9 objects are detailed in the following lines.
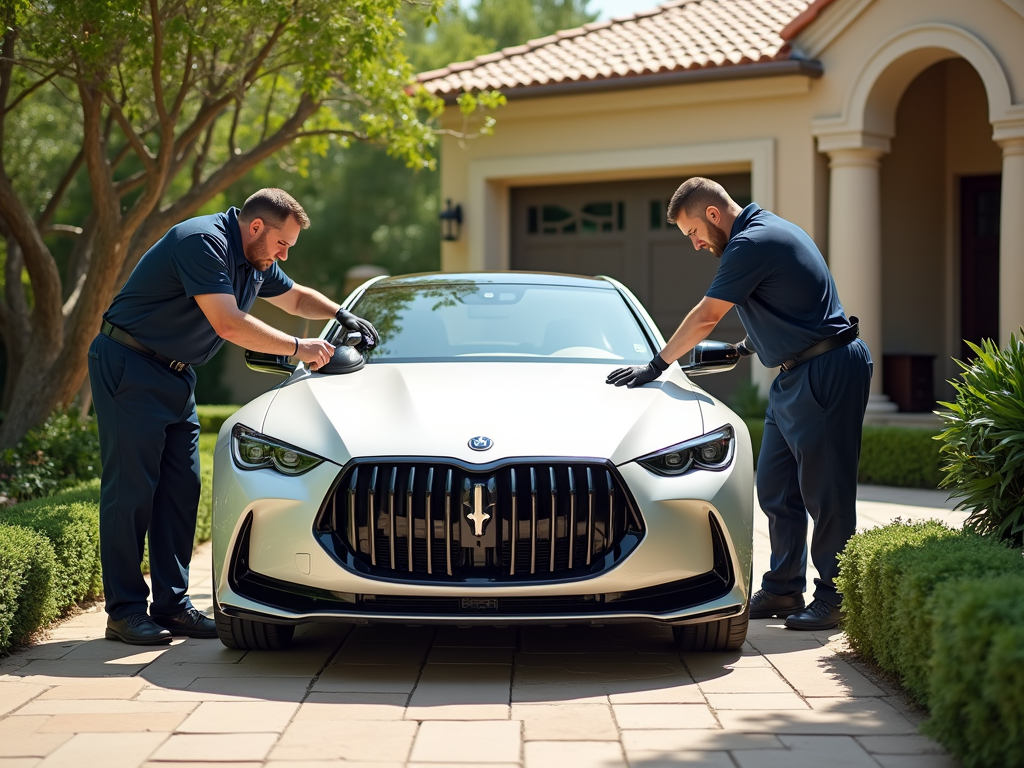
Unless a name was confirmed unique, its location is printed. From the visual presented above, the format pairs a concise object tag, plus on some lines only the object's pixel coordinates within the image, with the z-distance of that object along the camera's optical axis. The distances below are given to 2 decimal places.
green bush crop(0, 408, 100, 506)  7.18
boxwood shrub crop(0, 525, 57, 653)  4.54
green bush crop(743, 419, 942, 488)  10.31
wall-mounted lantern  14.31
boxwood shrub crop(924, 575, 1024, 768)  2.89
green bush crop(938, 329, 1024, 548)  4.62
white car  4.01
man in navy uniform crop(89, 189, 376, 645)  4.78
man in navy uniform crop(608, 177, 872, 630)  4.90
